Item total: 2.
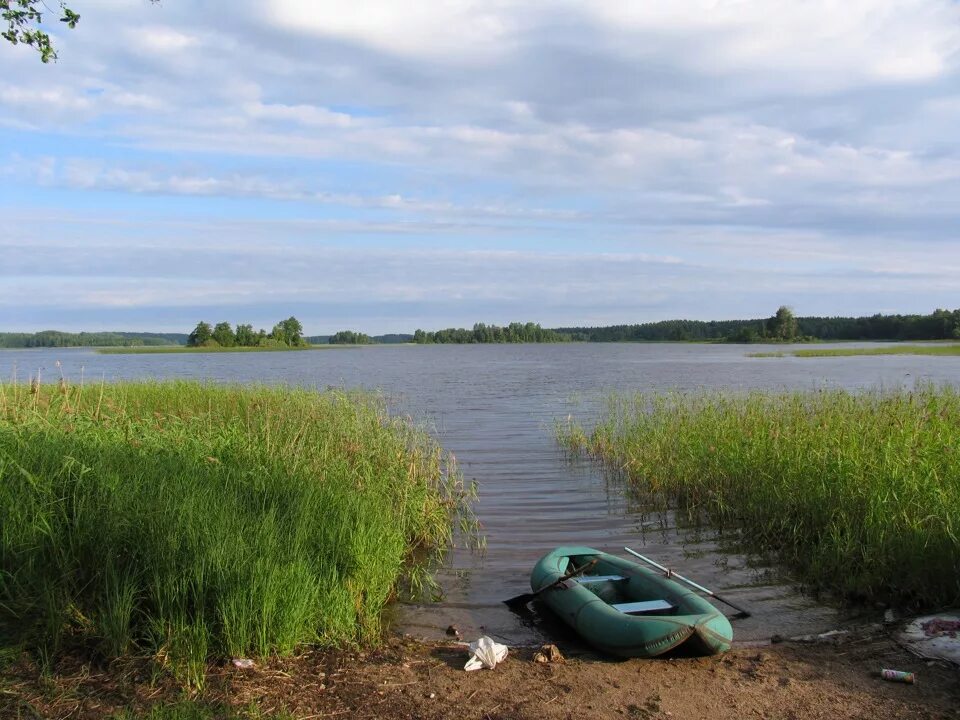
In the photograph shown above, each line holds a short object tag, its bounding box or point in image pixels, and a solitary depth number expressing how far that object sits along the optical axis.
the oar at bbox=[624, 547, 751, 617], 6.68
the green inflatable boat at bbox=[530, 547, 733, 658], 5.56
